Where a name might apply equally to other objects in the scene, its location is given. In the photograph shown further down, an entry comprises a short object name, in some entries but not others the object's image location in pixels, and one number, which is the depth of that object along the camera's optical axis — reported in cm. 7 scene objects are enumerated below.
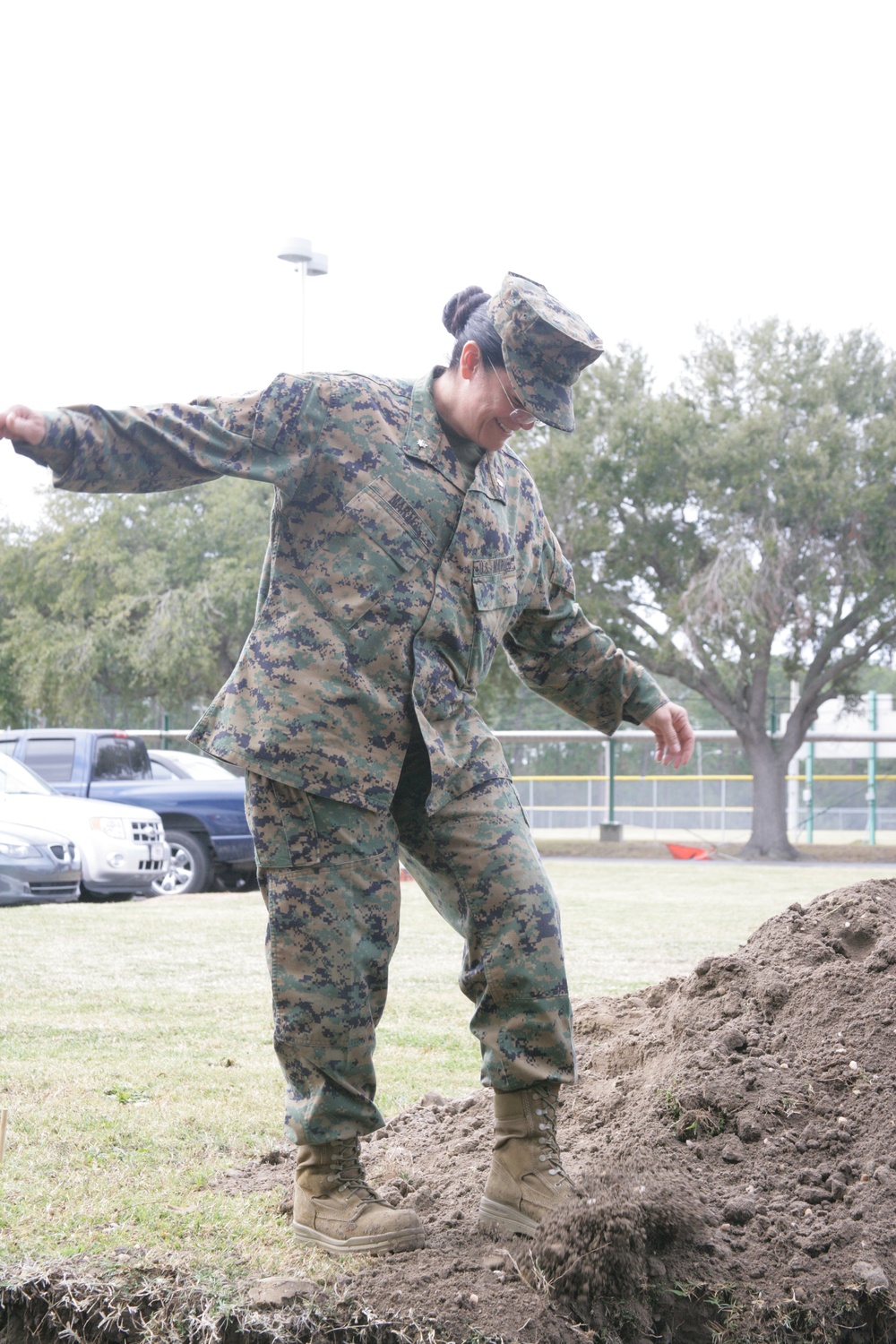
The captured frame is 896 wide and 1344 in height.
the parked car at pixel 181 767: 1555
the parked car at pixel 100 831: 1249
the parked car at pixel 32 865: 1185
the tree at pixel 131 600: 2908
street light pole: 1842
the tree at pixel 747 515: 2370
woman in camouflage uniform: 285
